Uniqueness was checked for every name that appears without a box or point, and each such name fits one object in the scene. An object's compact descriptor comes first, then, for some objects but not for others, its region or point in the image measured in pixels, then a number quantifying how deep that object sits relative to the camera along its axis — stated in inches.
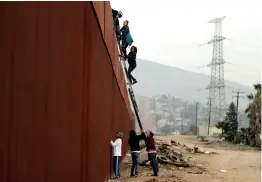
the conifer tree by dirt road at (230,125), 2905.3
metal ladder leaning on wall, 746.0
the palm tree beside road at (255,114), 2325.3
